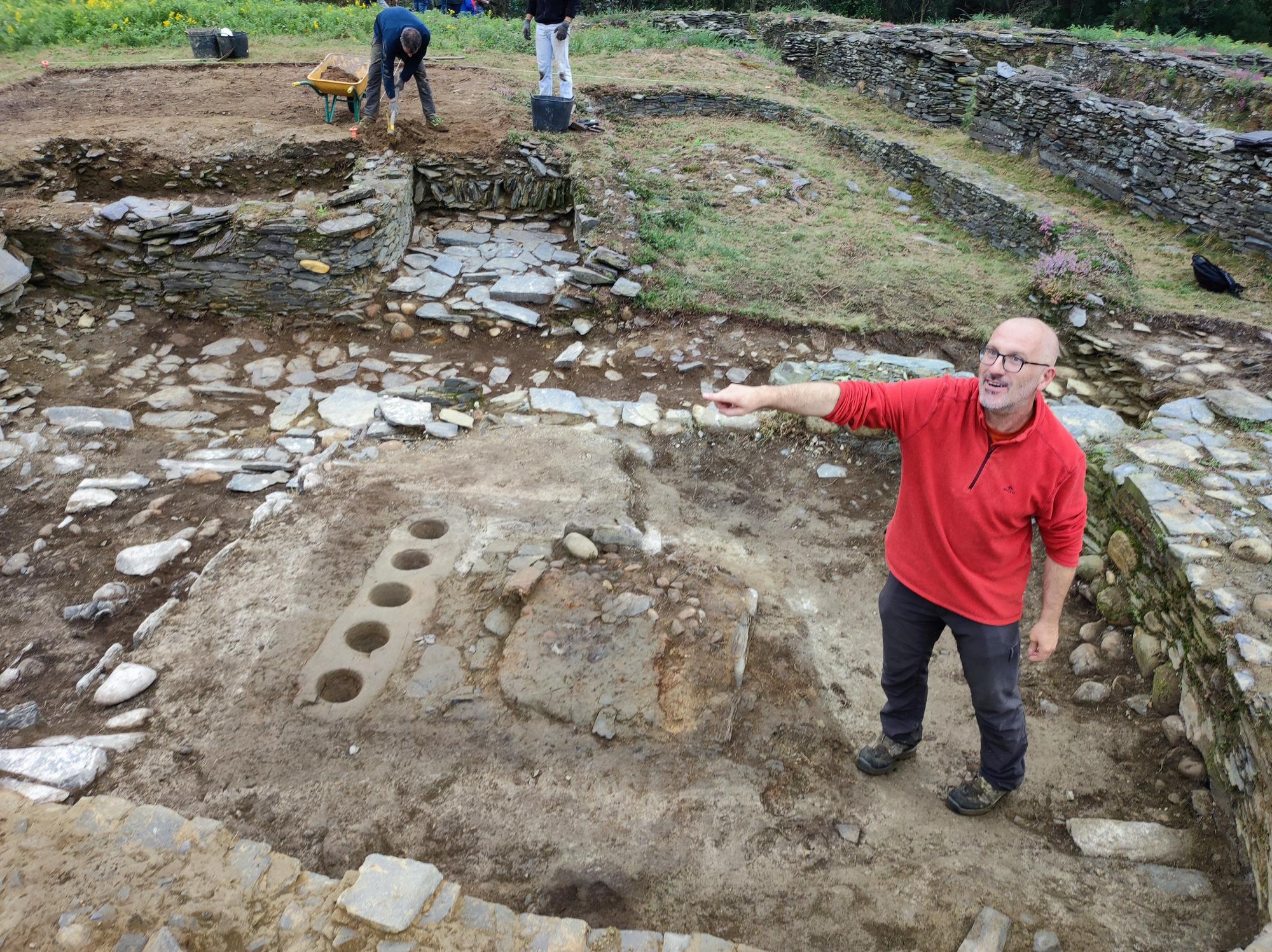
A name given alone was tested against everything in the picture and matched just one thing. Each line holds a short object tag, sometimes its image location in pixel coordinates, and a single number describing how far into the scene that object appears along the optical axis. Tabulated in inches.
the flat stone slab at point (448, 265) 297.3
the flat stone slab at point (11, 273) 245.4
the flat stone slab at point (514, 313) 274.8
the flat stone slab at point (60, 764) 112.3
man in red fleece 92.7
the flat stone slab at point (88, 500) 180.9
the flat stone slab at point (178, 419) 221.8
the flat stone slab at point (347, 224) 265.1
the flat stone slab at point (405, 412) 220.5
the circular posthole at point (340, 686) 134.6
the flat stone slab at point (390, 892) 89.4
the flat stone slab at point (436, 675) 134.6
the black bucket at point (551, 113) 368.2
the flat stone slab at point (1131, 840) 112.2
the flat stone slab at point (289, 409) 224.8
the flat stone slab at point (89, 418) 213.3
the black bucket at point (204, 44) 448.8
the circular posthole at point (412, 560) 164.4
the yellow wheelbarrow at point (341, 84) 326.3
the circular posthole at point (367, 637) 144.2
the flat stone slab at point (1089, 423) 187.8
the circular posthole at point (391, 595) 154.2
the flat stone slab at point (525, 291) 282.5
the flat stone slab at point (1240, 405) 188.7
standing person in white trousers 353.1
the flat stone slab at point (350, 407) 225.8
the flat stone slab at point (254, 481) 191.5
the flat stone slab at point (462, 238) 321.4
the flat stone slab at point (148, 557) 162.6
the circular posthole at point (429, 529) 174.1
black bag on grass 287.0
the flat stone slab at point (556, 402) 231.9
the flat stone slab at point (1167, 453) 169.9
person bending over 306.3
